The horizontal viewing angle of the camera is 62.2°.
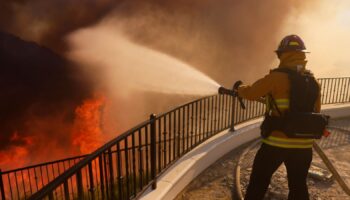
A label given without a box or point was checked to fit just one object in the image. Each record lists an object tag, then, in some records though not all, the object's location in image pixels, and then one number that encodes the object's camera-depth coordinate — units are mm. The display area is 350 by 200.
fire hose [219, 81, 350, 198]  3763
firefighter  2895
